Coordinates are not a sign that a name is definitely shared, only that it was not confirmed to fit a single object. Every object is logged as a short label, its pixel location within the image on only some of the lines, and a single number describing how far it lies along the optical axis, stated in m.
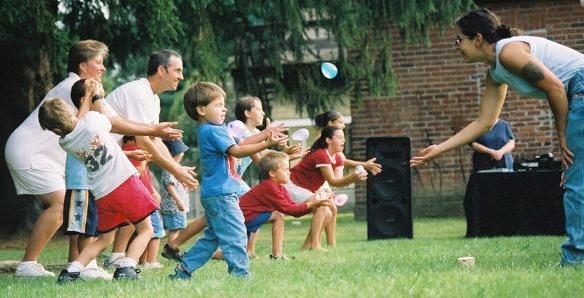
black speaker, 19.74
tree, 18.87
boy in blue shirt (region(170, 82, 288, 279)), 9.39
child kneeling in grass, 12.69
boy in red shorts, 10.05
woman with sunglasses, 9.01
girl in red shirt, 15.55
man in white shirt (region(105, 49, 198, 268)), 11.11
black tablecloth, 18.00
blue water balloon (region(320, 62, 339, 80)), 20.91
